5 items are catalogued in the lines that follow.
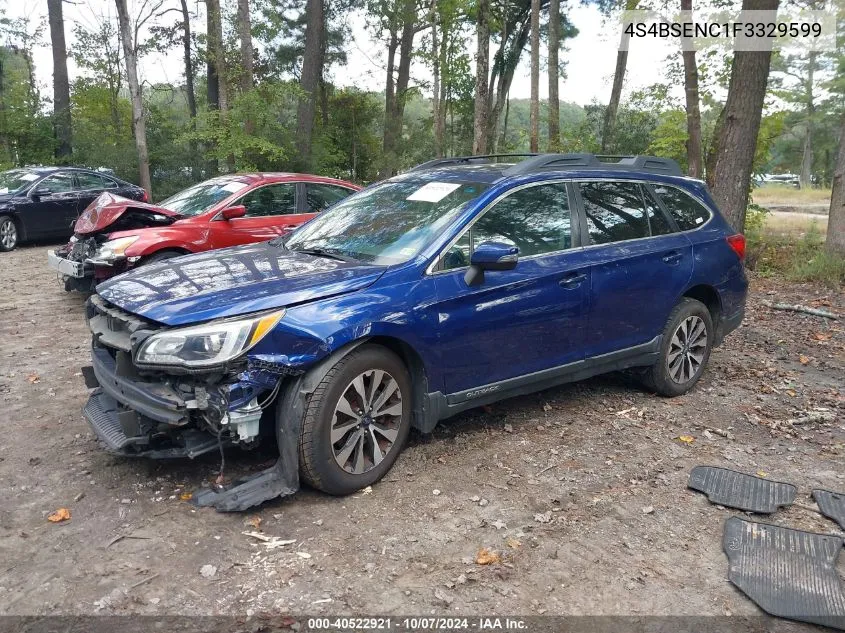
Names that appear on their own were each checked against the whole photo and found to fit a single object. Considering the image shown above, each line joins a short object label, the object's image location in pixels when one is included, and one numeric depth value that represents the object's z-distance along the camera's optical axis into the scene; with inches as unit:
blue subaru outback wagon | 129.2
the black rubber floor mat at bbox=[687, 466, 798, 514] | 145.3
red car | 281.7
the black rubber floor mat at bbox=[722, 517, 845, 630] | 110.6
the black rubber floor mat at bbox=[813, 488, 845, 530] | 140.5
